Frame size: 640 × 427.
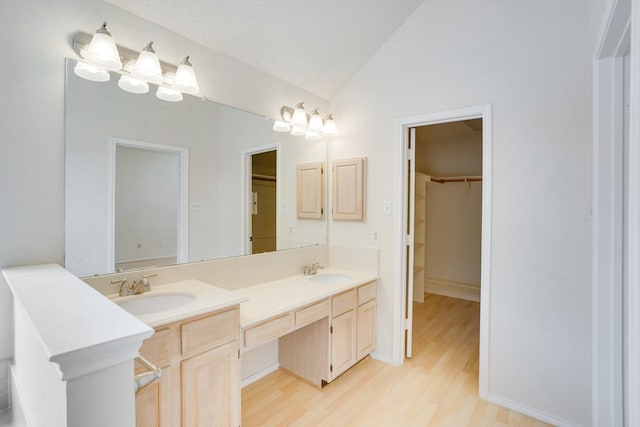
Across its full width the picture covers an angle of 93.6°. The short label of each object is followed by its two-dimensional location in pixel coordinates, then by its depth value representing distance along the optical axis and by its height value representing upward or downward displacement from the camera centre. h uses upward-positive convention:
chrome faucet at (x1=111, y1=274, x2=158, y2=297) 1.59 -0.40
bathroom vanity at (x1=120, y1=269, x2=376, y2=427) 1.36 -0.72
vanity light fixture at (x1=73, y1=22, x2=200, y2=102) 1.44 +0.76
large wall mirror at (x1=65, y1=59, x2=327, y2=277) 1.54 +0.20
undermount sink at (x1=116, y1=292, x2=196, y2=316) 1.56 -0.49
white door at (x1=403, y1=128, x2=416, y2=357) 2.65 -0.26
